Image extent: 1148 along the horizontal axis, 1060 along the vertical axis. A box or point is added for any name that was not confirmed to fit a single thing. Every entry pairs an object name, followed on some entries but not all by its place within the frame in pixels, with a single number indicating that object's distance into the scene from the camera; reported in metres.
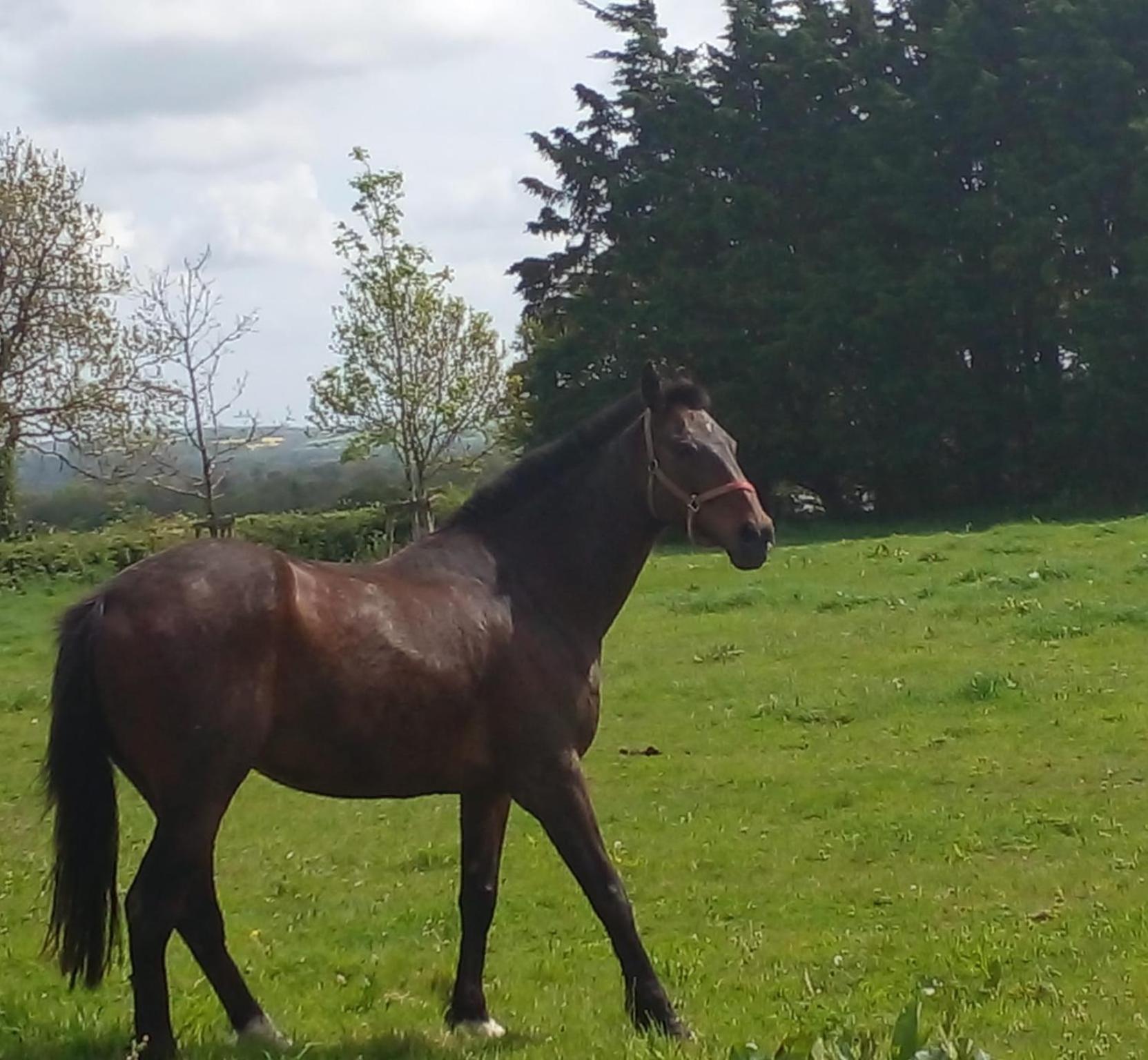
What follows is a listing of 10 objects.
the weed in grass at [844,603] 18.02
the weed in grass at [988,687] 12.77
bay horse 5.29
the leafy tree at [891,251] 33.88
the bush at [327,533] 28.72
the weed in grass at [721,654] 15.84
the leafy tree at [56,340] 33.56
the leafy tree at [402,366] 34.66
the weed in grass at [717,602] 19.08
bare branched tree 33.19
